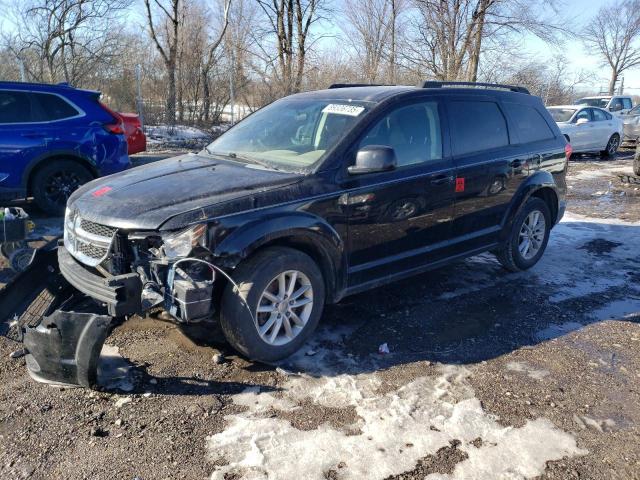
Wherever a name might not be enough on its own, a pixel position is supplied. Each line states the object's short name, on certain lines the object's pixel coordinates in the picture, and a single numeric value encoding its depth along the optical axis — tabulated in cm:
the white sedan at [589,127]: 1507
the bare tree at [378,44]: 2303
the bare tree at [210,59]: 2134
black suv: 326
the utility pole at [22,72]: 1536
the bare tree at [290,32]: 2438
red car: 955
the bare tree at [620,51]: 4219
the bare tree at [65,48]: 1853
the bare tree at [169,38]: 2144
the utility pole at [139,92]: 1814
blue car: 702
